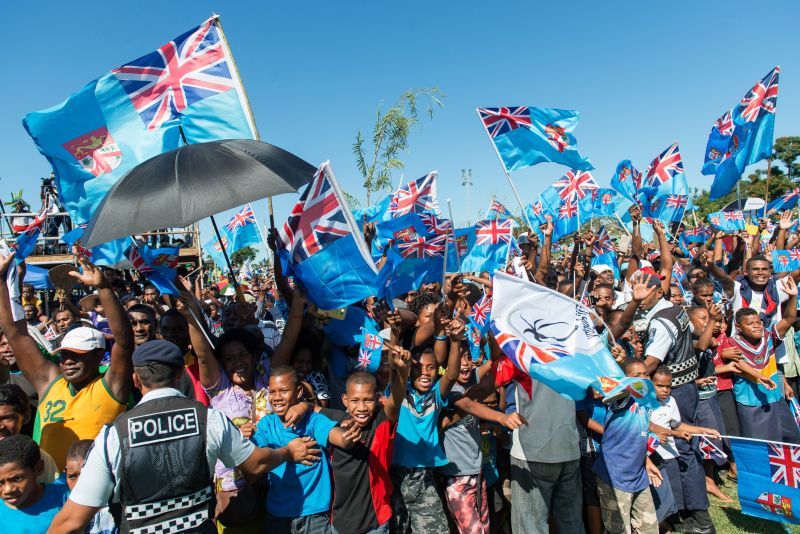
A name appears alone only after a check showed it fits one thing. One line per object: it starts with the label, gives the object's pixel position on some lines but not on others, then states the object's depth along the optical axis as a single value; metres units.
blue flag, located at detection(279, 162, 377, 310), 3.90
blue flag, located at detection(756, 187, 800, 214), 9.88
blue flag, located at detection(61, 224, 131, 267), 5.75
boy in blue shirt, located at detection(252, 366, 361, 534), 3.19
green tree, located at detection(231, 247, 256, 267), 46.57
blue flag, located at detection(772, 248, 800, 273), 7.68
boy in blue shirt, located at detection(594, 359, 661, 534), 4.03
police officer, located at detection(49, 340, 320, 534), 2.32
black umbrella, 3.27
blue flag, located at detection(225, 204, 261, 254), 12.16
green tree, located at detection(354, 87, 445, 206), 14.98
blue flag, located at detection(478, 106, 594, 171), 7.71
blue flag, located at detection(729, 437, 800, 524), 4.05
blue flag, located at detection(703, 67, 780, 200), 8.41
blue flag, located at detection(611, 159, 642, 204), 9.59
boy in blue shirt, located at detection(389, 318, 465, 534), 3.68
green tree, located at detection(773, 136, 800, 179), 41.06
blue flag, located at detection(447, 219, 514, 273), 7.04
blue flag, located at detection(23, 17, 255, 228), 4.80
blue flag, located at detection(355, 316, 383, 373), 4.26
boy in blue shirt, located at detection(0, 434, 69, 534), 2.57
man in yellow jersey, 3.17
